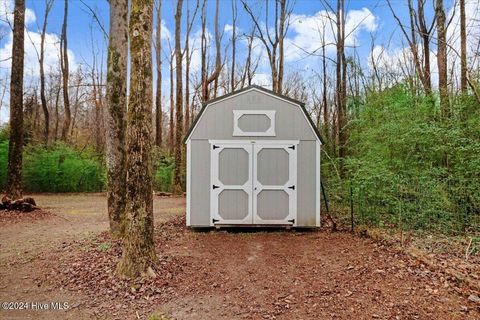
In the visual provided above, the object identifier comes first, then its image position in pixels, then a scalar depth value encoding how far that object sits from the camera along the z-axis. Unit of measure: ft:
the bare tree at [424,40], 32.40
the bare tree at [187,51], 56.83
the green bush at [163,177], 51.47
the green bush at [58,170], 47.39
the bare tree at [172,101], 58.70
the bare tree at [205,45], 57.29
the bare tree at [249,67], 60.95
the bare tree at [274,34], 50.70
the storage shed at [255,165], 23.31
